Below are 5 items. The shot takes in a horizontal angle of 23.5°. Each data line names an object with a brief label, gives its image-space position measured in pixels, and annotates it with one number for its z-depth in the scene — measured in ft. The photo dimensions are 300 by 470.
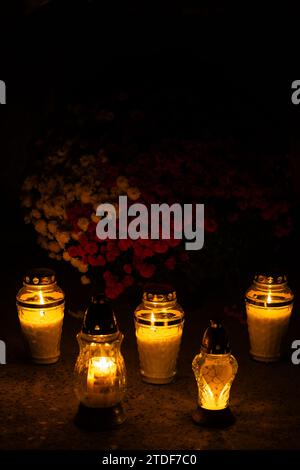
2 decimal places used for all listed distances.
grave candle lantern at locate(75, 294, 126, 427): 10.04
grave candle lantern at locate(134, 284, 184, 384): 11.35
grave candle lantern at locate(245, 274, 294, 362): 12.37
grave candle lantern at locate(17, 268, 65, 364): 12.10
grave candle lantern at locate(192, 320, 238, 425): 10.02
